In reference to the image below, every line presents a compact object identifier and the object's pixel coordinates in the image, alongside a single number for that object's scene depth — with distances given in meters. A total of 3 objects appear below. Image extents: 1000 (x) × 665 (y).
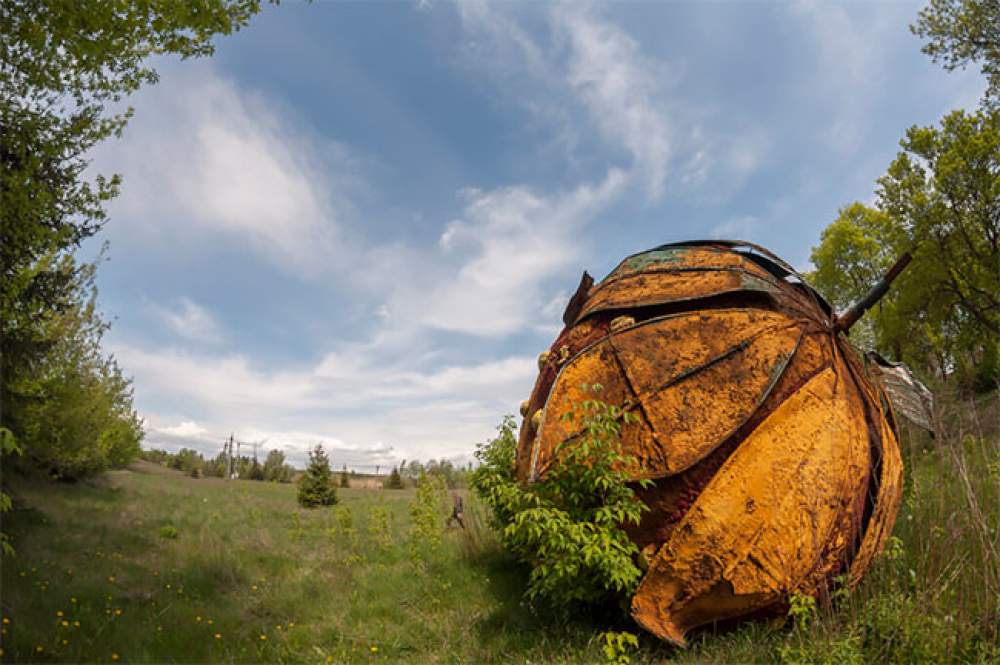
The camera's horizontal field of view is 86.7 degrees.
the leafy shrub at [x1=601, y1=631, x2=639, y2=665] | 3.94
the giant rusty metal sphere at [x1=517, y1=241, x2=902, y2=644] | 4.09
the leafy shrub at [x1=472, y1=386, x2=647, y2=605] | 4.19
